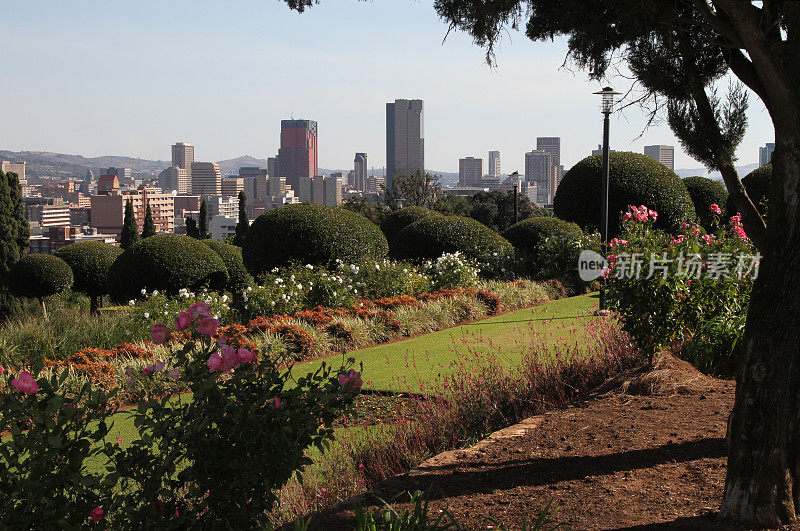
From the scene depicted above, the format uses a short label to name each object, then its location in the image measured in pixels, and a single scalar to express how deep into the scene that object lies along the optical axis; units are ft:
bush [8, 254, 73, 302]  60.34
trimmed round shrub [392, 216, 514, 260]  47.80
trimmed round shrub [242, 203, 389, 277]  42.52
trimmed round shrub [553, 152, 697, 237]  49.78
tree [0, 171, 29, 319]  70.18
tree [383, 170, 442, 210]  131.23
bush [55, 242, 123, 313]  62.69
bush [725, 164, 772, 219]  55.47
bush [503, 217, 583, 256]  49.06
